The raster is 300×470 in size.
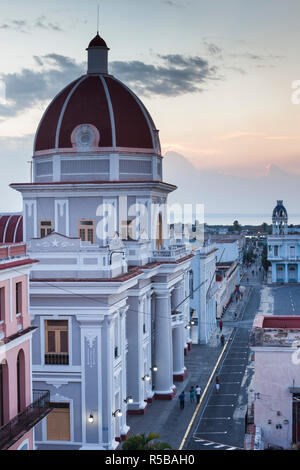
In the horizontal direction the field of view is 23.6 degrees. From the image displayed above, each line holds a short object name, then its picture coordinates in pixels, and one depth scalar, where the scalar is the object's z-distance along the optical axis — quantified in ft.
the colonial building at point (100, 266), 97.40
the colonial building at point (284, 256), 392.88
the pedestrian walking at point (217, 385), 136.15
